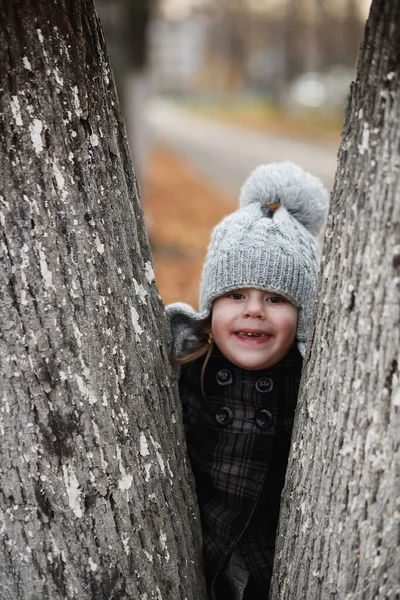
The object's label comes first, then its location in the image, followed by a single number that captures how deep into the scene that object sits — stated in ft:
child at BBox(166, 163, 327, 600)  7.53
